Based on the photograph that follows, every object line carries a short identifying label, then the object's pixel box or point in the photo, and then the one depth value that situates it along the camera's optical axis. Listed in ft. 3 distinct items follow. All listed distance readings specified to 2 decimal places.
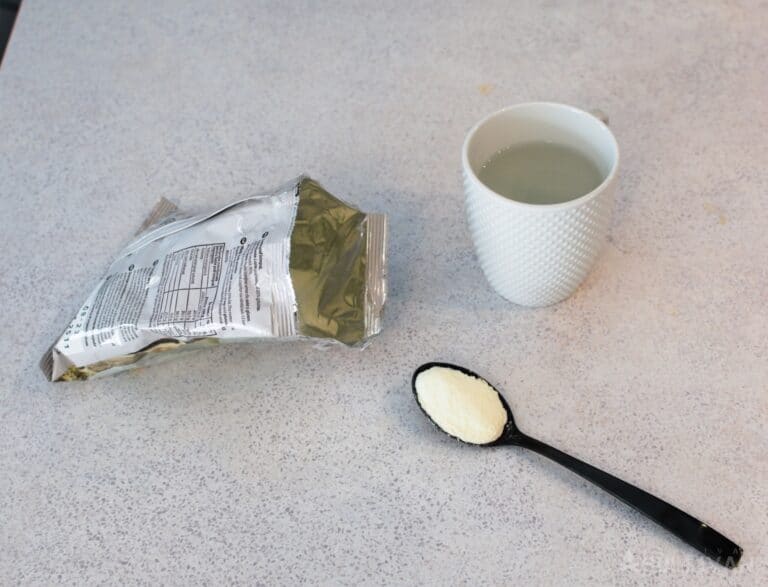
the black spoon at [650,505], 1.54
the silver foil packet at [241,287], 1.79
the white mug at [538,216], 1.68
